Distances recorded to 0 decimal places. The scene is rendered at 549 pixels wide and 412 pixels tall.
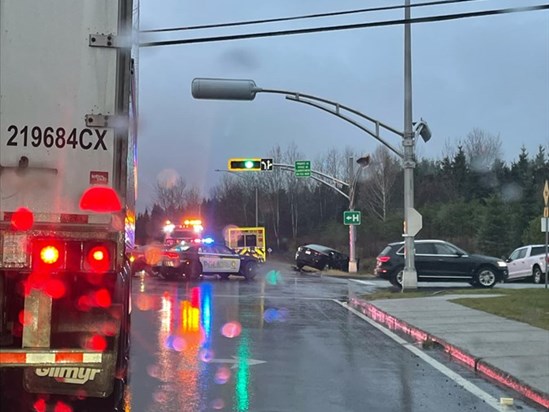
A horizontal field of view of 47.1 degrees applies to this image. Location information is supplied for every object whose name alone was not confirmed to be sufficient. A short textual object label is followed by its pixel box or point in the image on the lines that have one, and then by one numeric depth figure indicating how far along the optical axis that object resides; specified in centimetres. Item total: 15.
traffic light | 3147
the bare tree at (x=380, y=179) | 6538
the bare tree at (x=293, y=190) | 7488
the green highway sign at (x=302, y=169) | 3359
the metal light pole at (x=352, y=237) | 3316
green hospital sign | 3188
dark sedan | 3531
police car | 2436
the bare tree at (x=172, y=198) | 8594
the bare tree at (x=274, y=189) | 7494
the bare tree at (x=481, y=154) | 7075
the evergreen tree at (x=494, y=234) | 4597
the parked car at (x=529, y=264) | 2667
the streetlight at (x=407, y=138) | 1870
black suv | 2169
